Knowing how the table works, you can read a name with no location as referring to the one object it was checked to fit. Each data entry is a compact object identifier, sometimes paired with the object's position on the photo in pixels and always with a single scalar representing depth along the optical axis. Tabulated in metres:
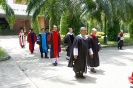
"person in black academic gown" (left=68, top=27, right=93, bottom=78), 6.14
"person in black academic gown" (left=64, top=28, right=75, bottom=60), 9.45
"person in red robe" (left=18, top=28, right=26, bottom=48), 15.57
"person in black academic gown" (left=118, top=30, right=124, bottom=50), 14.20
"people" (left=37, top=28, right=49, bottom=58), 10.50
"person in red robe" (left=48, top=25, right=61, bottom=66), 8.33
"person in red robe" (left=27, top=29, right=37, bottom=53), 12.39
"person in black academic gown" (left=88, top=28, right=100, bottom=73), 7.14
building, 31.03
